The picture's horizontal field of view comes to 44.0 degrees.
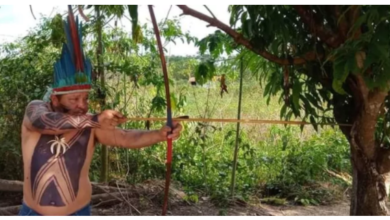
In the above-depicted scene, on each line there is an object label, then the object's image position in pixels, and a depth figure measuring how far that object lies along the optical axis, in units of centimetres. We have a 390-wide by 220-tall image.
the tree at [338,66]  180
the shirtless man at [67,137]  188
